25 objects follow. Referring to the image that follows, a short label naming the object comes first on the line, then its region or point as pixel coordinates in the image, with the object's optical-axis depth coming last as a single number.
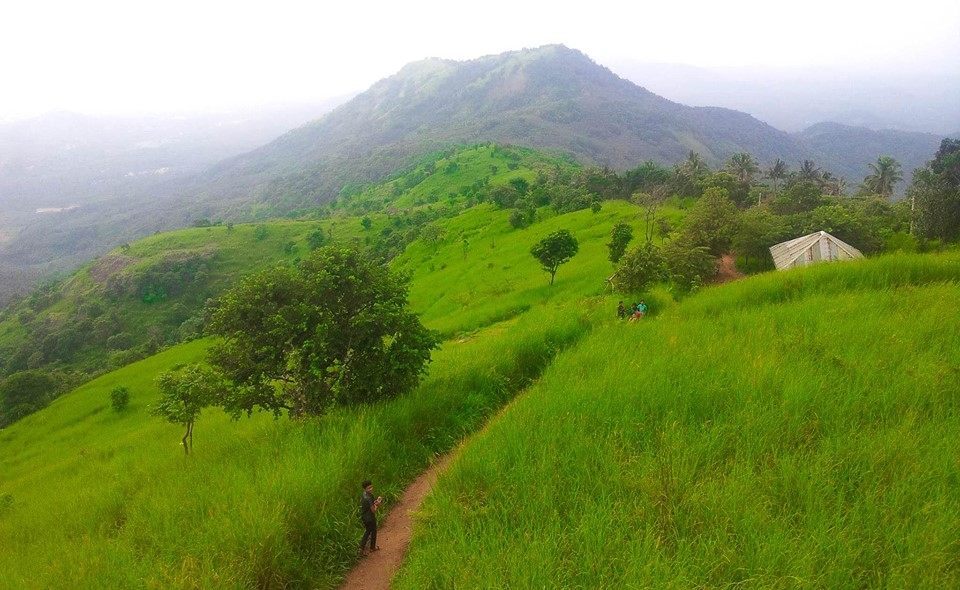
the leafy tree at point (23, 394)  56.53
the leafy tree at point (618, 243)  40.03
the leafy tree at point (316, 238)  135.16
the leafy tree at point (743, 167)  94.25
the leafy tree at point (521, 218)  75.00
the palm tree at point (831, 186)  93.81
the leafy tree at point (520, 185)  107.82
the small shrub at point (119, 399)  47.41
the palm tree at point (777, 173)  95.25
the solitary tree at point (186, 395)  14.71
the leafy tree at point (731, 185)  70.00
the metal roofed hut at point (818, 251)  30.39
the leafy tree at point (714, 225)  37.16
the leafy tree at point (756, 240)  36.56
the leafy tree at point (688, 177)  80.44
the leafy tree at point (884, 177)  83.88
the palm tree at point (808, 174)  91.71
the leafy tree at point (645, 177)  85.94
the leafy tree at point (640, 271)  26.92
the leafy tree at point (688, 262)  29.34
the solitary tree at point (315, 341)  12.79
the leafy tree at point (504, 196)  95.50
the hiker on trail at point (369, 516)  8.09
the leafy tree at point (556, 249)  40.12
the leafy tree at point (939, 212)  32.62
